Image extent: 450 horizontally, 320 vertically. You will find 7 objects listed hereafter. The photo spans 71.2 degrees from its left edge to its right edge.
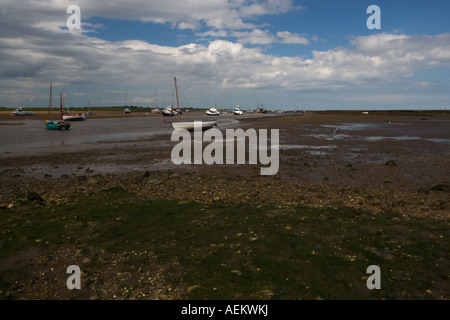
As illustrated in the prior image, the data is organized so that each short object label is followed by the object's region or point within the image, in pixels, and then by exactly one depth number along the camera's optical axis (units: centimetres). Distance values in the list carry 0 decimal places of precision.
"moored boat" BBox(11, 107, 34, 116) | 10538
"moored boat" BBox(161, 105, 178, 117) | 11551
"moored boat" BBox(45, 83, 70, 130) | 5088
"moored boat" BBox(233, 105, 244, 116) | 15370
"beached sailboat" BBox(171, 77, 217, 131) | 4425
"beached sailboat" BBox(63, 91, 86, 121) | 8343
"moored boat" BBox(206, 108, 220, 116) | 14302
